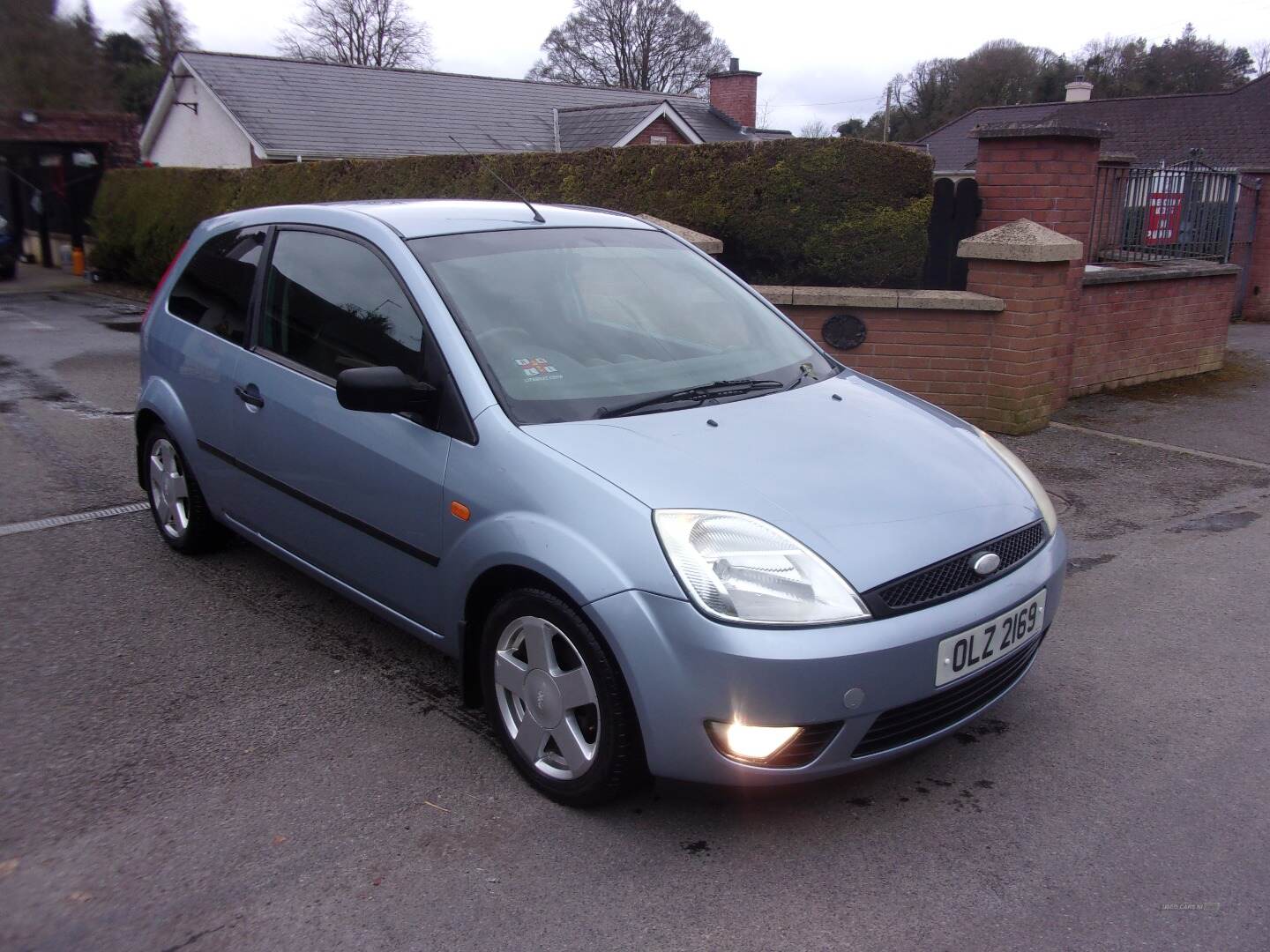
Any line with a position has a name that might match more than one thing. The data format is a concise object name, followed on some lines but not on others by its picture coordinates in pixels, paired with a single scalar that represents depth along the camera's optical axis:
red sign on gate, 10.77
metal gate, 9.76
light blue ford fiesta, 2.68
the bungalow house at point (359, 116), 25.34
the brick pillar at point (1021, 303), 7.25
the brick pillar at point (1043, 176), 7.66
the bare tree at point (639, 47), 56.09
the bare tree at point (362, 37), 57.19
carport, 22.69
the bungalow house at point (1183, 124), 26.83
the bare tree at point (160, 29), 49.31
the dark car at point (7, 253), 20.72
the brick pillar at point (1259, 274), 15.25
